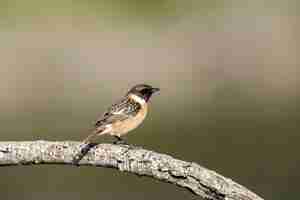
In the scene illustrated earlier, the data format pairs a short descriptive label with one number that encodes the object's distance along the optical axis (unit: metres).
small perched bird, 12.18
